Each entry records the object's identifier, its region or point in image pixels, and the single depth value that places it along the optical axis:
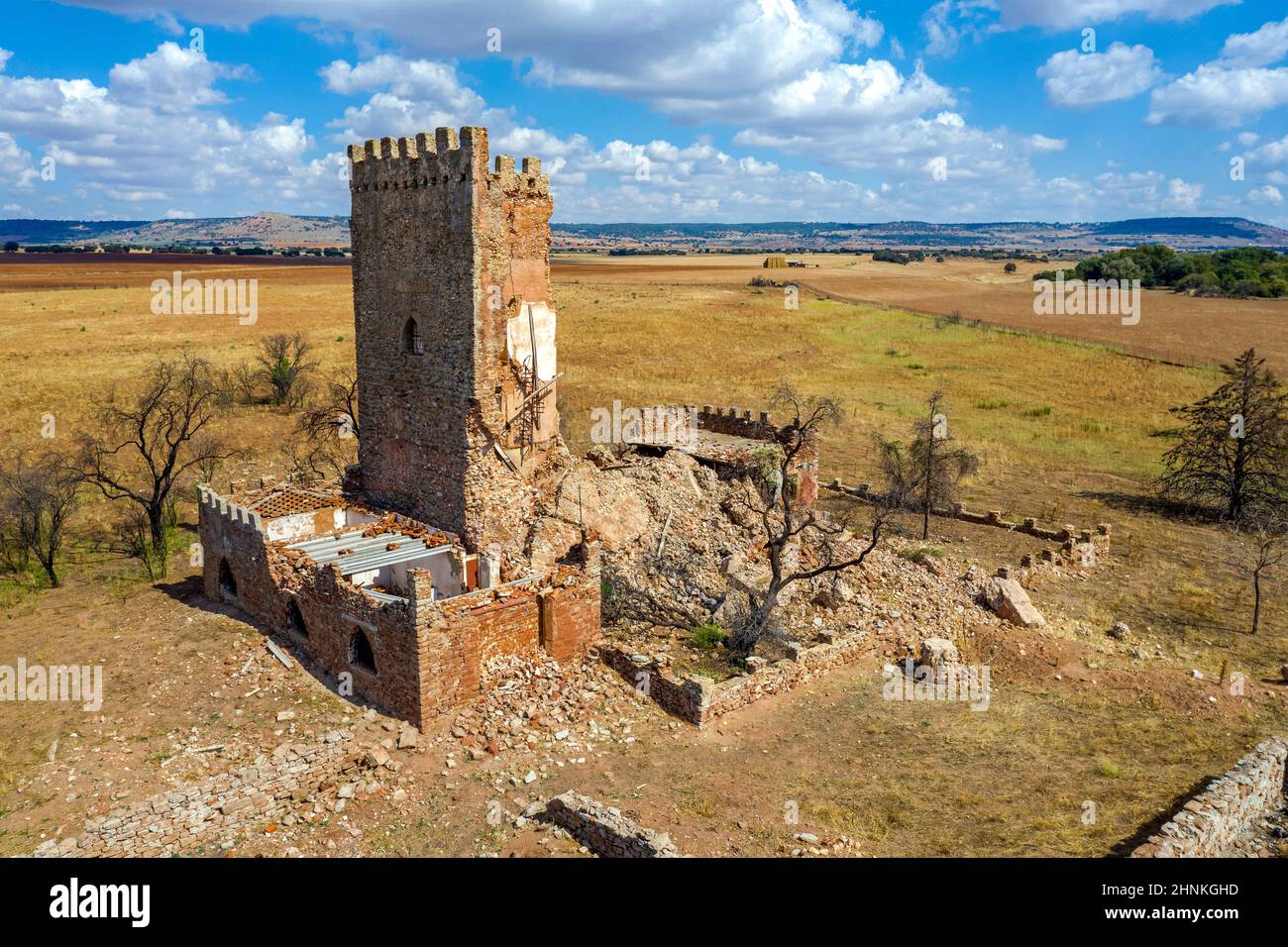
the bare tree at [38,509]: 25.09
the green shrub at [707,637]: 19.70
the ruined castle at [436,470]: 16.89
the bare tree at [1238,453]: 31.92
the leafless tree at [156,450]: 26.06
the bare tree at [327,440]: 31.47
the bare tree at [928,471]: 30.11
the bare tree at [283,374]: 44.91
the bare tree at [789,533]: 19.44
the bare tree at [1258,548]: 23.14
